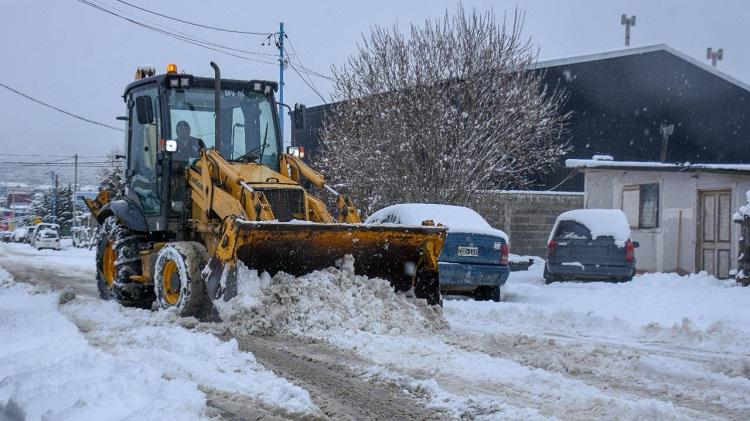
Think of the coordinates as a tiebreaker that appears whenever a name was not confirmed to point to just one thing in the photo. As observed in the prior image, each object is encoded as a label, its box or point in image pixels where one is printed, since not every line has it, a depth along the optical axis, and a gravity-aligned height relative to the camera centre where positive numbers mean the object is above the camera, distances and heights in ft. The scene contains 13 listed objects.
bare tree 57.93 +6.95
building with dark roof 83.95 +11.68
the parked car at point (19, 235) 173.35 -8.45
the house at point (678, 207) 59.93 +0.18
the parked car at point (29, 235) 156.33 -7.57
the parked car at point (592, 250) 45.09 -2.53
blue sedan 35.86 -2.39
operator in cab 29.76 +2.24
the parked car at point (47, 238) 128.57 -6.62
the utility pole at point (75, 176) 196.85 +6.34
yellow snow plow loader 24.94 -0.43
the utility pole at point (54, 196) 228.43 +0.77
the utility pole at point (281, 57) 88.84 +17.57
